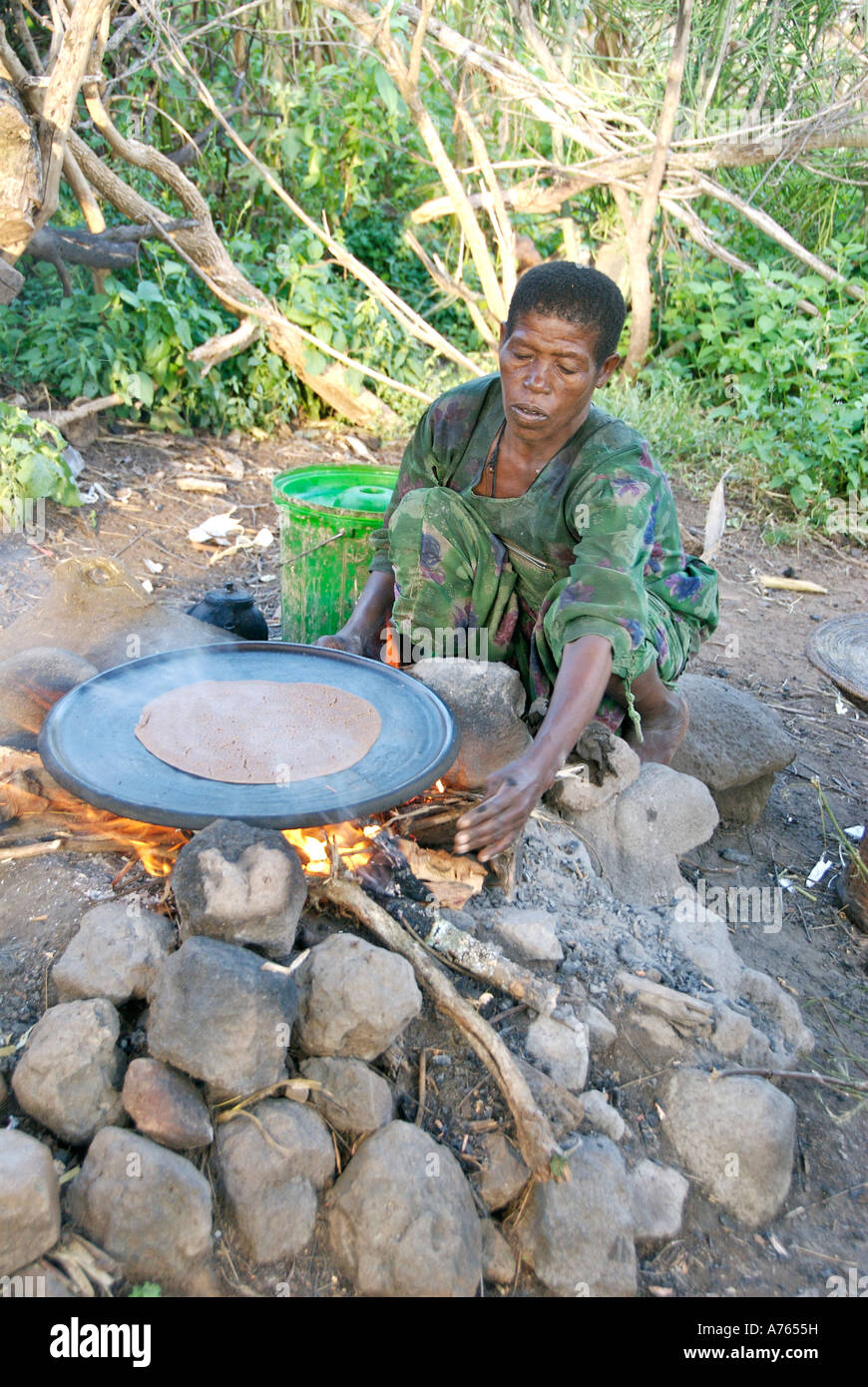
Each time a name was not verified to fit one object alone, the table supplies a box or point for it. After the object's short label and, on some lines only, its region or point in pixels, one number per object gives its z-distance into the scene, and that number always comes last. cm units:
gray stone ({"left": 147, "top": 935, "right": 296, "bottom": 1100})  164
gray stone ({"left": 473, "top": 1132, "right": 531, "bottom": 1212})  174
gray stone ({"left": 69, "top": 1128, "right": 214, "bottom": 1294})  152
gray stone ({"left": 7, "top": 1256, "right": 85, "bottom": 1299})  145
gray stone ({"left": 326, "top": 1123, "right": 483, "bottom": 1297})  159
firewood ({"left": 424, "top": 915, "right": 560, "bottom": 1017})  196
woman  218
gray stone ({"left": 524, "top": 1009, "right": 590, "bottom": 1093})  190
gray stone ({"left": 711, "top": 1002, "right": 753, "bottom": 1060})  204
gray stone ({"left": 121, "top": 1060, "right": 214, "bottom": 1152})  161
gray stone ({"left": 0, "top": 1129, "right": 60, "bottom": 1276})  143
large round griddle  183
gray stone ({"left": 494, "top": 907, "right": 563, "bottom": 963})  209
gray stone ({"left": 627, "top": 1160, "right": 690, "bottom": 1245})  179
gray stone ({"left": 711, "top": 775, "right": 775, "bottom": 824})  316
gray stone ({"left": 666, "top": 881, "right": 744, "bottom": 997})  226
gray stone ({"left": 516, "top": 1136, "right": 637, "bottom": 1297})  167
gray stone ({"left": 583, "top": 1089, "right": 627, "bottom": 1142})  188
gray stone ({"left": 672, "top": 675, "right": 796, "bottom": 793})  302
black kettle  328
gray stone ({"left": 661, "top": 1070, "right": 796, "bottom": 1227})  186
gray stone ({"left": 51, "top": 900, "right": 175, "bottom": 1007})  176
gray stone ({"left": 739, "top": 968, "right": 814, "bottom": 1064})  220
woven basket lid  227
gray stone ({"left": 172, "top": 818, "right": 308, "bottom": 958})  172
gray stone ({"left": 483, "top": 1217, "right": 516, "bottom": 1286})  170
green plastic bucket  325
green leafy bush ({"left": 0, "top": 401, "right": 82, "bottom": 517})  403
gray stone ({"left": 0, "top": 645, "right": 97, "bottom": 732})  237
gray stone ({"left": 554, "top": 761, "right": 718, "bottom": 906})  254
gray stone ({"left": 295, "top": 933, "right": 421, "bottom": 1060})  176
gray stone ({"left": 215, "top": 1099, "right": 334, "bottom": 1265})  161
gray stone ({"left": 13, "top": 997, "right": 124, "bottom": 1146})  162
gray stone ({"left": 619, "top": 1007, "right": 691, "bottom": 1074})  203
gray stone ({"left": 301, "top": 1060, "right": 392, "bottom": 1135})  174
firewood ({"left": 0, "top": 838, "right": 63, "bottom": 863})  204
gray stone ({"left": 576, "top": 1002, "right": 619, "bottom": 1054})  200
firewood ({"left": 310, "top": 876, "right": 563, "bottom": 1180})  173
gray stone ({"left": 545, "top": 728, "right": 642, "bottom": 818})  249
